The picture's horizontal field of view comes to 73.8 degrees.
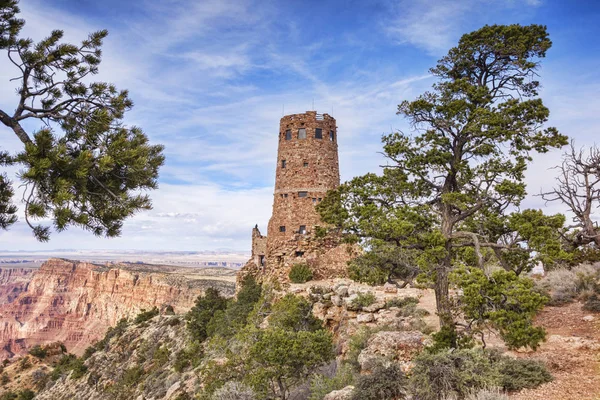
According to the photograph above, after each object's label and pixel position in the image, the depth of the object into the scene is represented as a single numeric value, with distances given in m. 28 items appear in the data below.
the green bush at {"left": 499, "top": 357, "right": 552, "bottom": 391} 8.53
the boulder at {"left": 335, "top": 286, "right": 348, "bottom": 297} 20.39
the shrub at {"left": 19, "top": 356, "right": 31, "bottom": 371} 56.11
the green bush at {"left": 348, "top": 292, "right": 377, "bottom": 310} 18.52
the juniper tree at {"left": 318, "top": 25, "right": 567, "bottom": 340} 11.12
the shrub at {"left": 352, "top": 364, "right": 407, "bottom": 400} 9.15
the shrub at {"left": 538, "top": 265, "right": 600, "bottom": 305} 15.62
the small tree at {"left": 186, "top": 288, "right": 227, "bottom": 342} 30.31
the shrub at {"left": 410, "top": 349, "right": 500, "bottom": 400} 8.26
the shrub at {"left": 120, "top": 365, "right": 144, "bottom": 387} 29.73
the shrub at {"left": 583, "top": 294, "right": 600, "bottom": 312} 13.60
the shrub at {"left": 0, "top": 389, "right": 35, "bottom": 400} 42.00
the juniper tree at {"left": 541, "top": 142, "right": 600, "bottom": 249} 16.33
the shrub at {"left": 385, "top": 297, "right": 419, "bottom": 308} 18.73
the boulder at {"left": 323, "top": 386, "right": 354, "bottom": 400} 9.71
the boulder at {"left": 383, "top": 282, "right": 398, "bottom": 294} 21.68
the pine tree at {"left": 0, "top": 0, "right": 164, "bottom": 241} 8.03
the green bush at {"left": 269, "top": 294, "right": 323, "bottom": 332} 17.33
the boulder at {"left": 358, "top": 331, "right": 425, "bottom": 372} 10.55
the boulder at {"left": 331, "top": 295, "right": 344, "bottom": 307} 19.81
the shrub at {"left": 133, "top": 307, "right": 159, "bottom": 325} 45.69
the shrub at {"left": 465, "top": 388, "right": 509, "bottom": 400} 7.19
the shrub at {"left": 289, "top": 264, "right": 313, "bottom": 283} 25.12
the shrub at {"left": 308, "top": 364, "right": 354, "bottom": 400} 11.09
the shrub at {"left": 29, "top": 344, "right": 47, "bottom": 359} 58.97
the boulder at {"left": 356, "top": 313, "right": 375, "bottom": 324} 16.91
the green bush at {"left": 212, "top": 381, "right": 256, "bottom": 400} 12.45
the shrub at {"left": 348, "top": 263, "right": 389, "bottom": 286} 12.55
